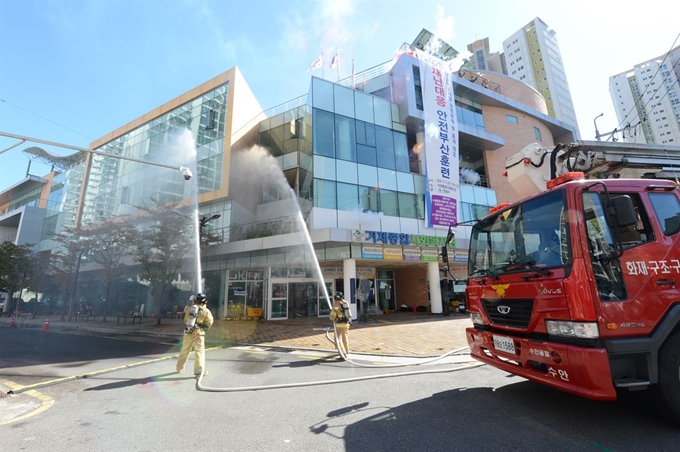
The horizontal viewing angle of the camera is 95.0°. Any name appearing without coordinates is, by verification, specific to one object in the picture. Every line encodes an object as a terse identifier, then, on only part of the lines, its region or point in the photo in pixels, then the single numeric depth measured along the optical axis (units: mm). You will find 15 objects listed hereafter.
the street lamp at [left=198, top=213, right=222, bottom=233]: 18969
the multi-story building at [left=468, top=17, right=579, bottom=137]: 76000
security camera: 10664
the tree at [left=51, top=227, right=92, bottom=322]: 22828
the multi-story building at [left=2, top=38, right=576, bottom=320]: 18047
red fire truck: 3080
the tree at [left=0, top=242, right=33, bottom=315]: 26766
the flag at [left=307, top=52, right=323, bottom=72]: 21938
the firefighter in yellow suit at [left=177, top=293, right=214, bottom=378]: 6398
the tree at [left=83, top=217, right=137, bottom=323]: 20031
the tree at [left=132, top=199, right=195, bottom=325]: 17561
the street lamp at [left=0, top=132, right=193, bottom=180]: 7464
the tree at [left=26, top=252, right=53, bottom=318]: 26017
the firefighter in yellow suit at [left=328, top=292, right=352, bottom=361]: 7891
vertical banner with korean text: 20453
